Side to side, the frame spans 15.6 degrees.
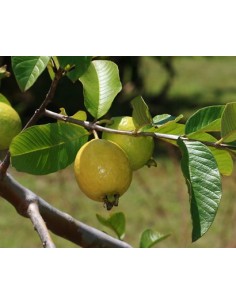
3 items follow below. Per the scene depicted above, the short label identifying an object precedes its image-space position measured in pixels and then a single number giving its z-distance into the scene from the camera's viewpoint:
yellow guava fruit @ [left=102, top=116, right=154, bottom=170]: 0.90
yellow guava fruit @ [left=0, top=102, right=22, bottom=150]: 0.93
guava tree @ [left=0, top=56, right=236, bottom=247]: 0.82
